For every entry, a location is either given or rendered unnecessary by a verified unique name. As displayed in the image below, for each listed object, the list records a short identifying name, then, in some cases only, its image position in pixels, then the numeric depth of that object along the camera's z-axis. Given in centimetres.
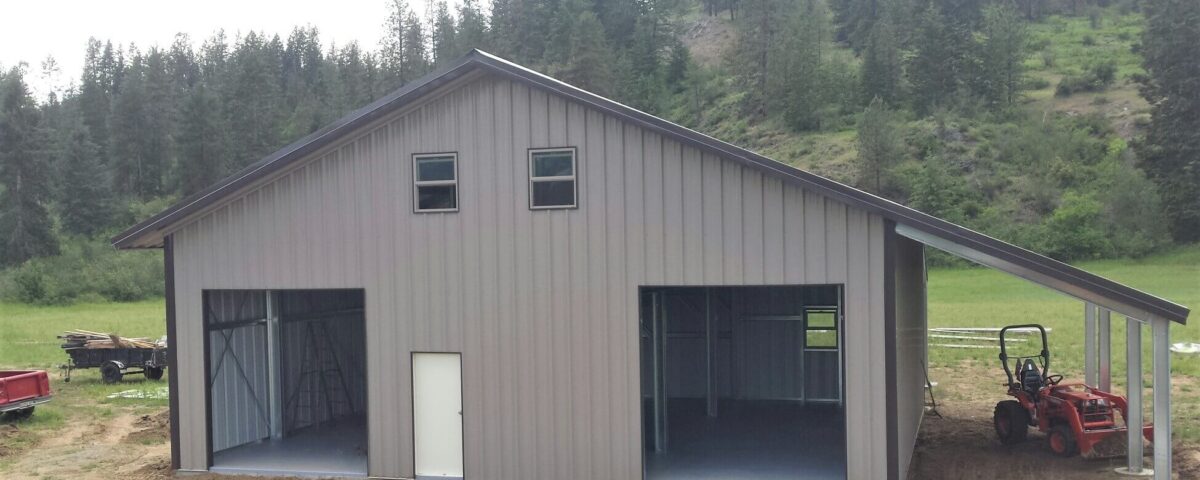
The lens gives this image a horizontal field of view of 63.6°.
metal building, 1106
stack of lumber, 2266
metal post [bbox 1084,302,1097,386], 1435
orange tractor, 1279
